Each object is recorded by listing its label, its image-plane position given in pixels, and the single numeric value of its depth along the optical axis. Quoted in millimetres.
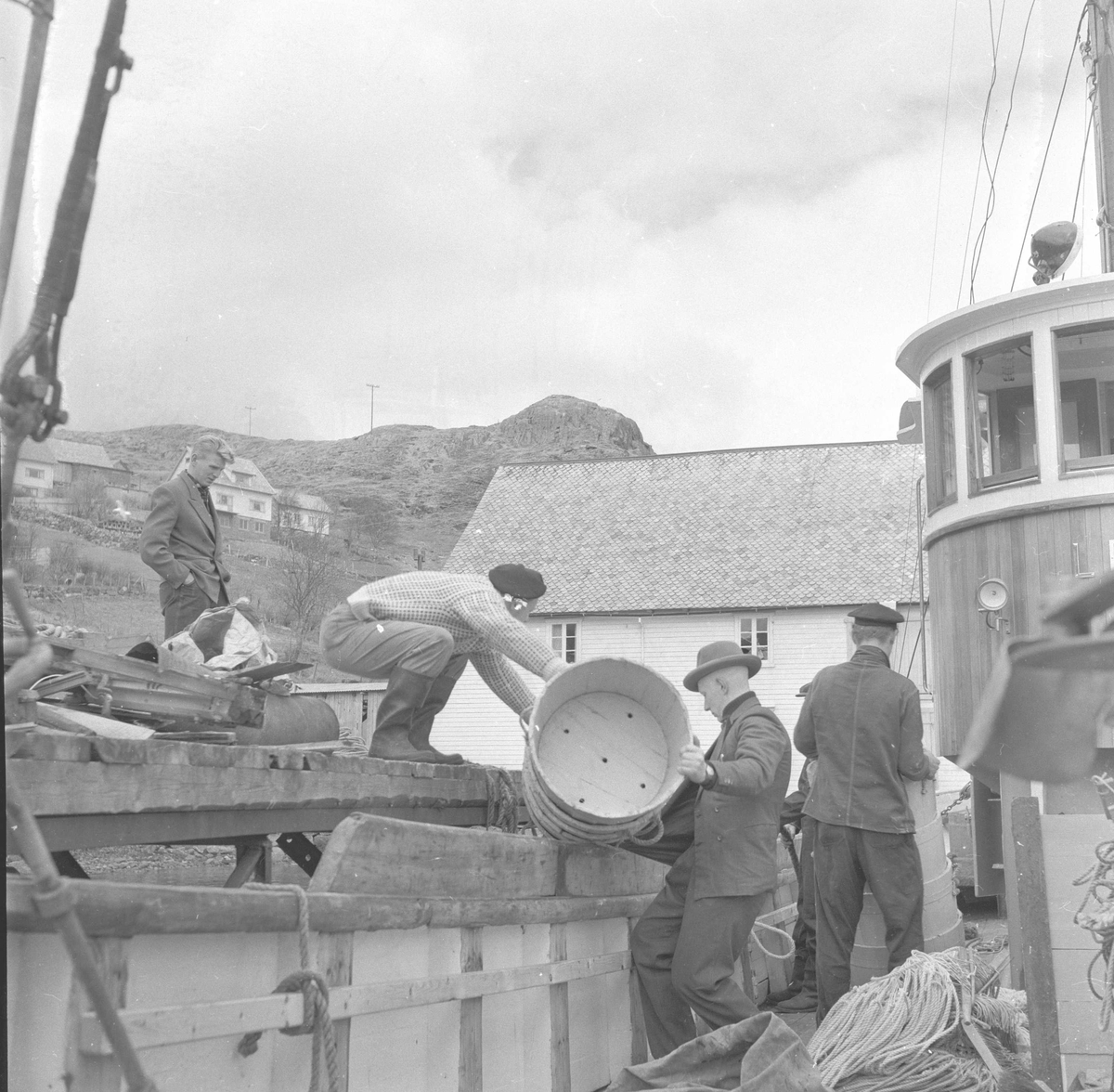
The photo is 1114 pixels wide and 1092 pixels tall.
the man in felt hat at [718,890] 4820
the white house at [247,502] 62469
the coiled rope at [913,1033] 4906
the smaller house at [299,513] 65688
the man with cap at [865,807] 6039
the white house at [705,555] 31531
